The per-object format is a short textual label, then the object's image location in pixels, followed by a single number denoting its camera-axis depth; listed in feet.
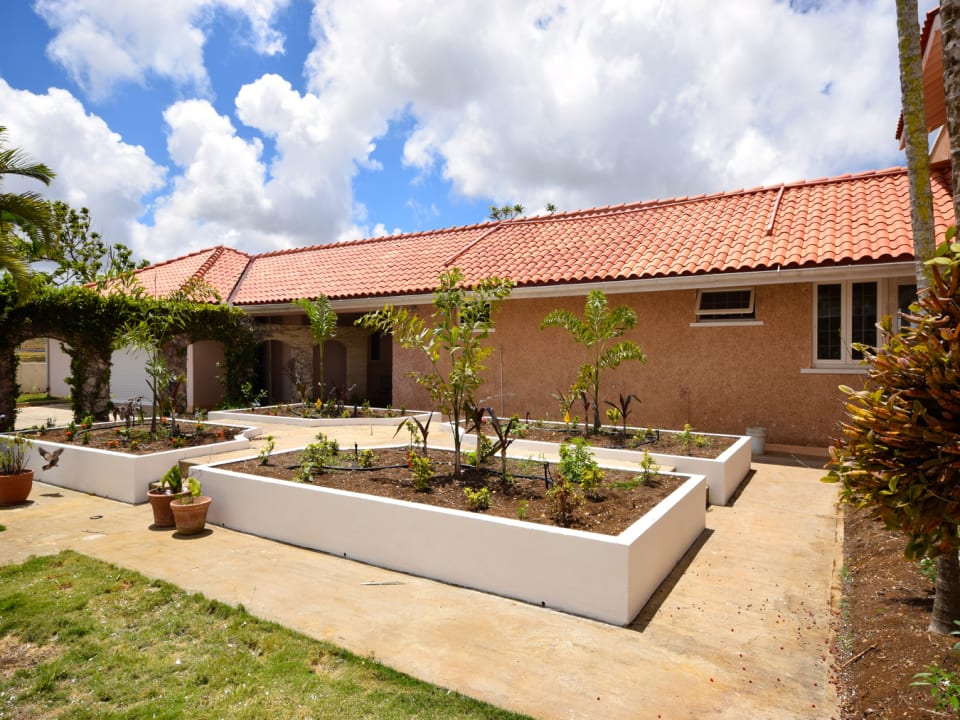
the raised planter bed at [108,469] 26.94
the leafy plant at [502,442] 22.09
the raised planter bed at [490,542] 14.93
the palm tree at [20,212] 34.94
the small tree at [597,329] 32.81
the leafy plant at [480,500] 18.78
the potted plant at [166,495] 22.62
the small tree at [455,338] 22.80
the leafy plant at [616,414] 31.74
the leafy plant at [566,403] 32.40
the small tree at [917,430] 9.18
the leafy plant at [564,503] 17.76
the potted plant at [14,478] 26.32
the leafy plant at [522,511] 17.65
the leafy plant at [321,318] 46.34
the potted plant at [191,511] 21.59
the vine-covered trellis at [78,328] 40.83
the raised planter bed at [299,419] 43.24
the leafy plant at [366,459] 24.90
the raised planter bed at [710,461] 24.94
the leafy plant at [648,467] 22.43
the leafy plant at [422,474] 21.02
